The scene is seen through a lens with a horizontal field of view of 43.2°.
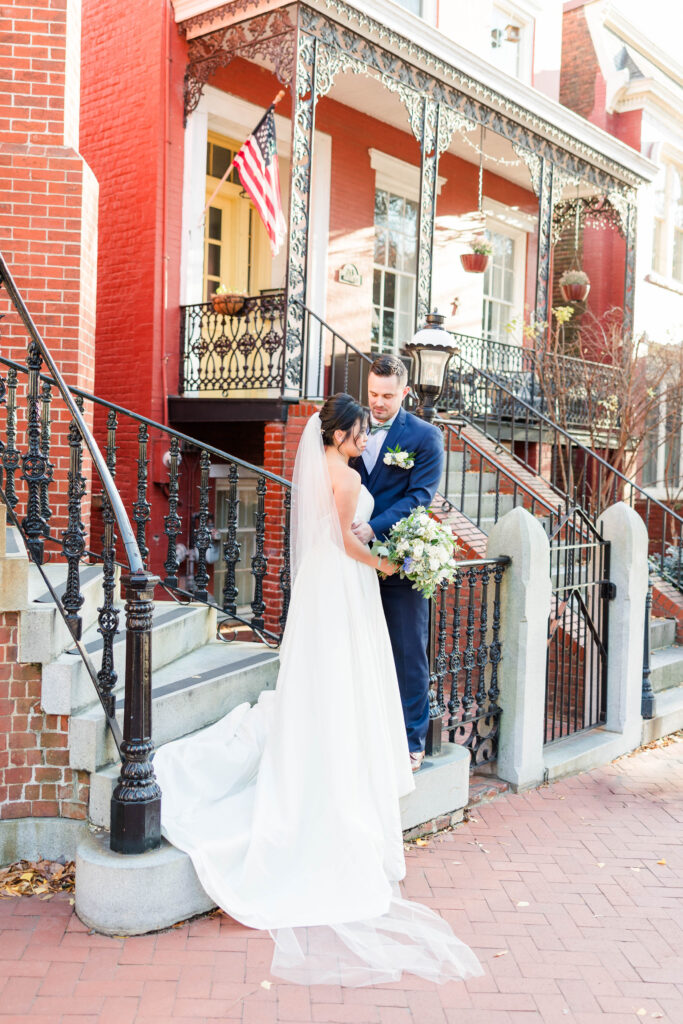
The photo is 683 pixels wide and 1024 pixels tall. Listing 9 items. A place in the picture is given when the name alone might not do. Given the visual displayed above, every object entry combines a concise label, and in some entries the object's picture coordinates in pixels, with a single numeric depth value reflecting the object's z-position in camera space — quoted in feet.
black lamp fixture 20.02
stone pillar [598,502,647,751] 20.77
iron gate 19.95
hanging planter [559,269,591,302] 45.50
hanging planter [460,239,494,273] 37.93
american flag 26.78
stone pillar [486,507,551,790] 17.16
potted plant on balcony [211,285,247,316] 28.58
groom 13.56
